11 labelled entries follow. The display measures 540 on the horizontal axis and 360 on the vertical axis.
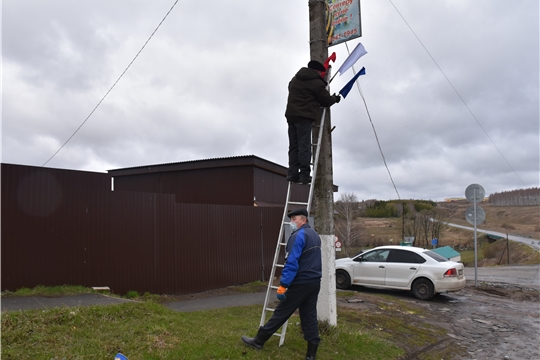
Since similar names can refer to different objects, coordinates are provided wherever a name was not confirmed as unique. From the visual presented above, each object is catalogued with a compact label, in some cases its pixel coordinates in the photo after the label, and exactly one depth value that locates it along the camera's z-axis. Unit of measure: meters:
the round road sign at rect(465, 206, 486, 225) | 14.66
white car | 11.02
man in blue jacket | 4.70
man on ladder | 5.84
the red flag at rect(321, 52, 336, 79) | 6.36
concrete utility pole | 5.91
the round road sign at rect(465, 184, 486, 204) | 14.62
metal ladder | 5.13
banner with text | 6.65
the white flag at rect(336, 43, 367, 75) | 6.40
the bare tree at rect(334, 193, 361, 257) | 39.40
